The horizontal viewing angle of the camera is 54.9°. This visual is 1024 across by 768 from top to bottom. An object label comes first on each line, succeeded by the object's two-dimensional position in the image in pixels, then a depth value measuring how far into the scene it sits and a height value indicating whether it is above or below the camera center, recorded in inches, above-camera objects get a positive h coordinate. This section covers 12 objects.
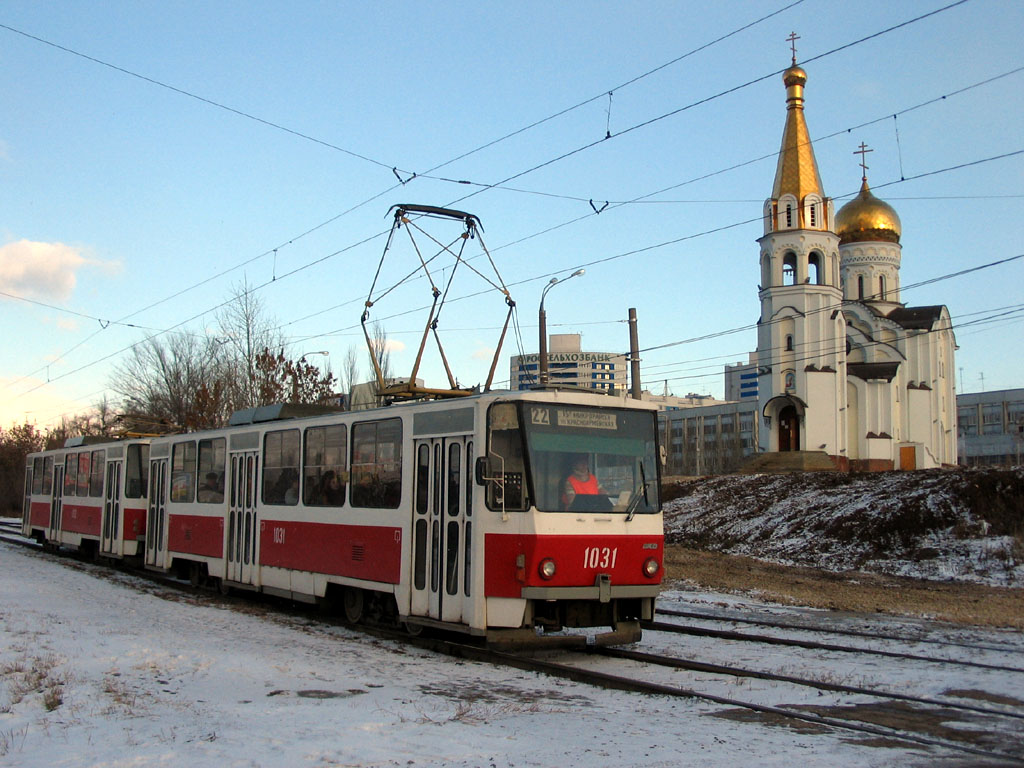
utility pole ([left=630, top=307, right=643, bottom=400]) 1043.9 +119.7
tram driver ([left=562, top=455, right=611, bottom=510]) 430.3 -4.6
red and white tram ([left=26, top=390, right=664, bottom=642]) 421.4 -18.5
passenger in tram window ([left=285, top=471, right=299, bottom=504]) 579.7 -8.7
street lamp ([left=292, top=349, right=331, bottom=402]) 1392.5 +127.1
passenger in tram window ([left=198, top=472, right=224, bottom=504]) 685.5 -11.2
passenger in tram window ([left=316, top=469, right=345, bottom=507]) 533.0 -8.7
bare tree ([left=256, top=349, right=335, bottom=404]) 1392.7 +133.7
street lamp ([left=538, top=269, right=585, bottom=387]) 938.9 +136.6
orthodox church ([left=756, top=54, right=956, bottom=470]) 2177.7 +275.0
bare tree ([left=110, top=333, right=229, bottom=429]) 1851.6 +178.1
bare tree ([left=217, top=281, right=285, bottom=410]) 1456.7 +157.8
